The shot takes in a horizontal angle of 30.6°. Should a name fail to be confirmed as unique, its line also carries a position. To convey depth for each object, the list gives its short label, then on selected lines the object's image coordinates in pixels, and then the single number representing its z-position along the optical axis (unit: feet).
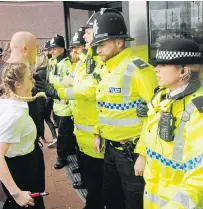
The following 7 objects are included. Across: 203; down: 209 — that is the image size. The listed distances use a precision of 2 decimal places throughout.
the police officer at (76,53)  14.14
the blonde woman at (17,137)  7.40
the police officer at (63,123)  17.60
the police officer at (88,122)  11.54
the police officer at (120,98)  9.37
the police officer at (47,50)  21.88
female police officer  6.04
